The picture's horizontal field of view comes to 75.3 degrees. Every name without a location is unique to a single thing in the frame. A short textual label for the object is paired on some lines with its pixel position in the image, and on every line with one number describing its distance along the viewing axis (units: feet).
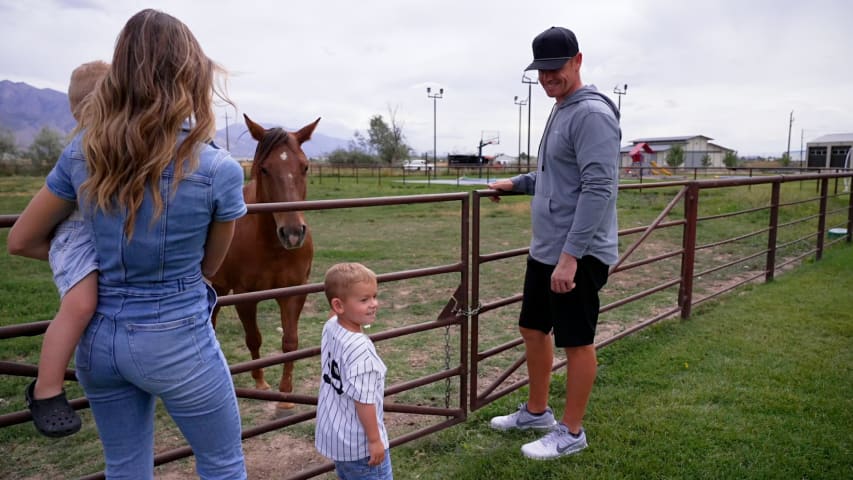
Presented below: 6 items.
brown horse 11.52
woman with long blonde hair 4.04
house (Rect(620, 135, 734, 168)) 193.90
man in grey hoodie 7.84
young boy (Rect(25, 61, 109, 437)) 4.24
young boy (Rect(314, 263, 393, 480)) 5.87
